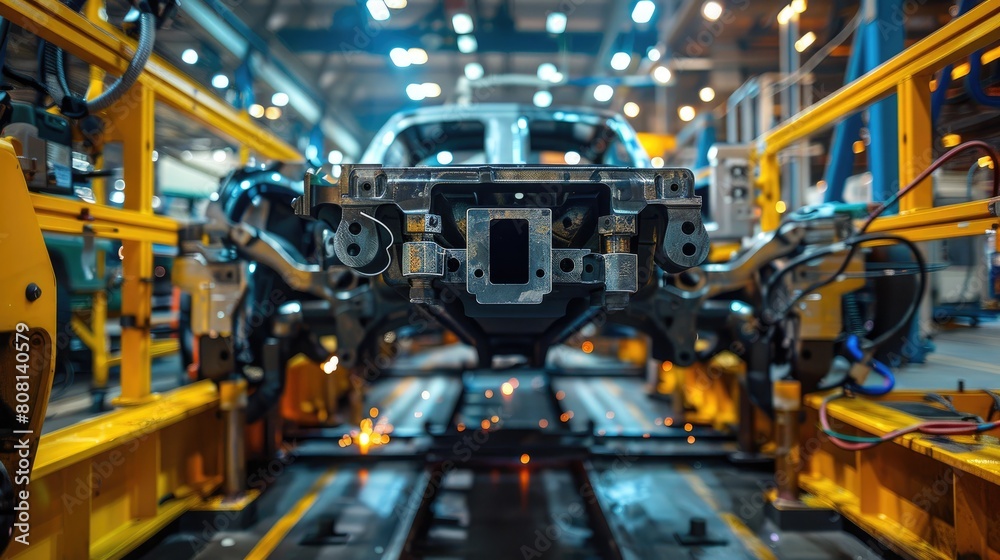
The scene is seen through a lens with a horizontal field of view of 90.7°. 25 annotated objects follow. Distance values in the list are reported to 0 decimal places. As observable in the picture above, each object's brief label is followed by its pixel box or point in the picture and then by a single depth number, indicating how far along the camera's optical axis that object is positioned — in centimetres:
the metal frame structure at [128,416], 185
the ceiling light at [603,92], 937
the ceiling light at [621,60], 765
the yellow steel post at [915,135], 233
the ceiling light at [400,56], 741
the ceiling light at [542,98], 1080
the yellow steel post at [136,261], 255
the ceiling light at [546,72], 729
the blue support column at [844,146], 480
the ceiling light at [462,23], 675
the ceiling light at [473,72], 829
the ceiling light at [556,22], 701
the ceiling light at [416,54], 745
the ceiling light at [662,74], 951
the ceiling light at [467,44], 728
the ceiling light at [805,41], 789
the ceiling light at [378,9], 612
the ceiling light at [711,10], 769
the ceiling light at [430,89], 883
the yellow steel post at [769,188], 383
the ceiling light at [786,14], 737
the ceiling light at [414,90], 845
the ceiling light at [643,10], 580
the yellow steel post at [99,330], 458
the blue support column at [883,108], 461
